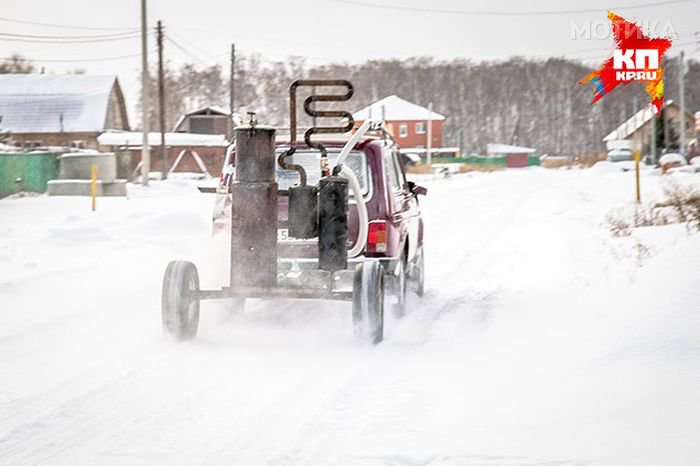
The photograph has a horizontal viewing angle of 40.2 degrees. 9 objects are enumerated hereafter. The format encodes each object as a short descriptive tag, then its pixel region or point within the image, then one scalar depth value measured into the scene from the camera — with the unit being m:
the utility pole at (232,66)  58.45
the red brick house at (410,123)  115.25
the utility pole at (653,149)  61.34
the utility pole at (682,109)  62.03
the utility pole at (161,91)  48.44
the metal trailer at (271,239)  7.71
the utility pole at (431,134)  107.24
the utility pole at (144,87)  39.88
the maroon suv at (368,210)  8.54
